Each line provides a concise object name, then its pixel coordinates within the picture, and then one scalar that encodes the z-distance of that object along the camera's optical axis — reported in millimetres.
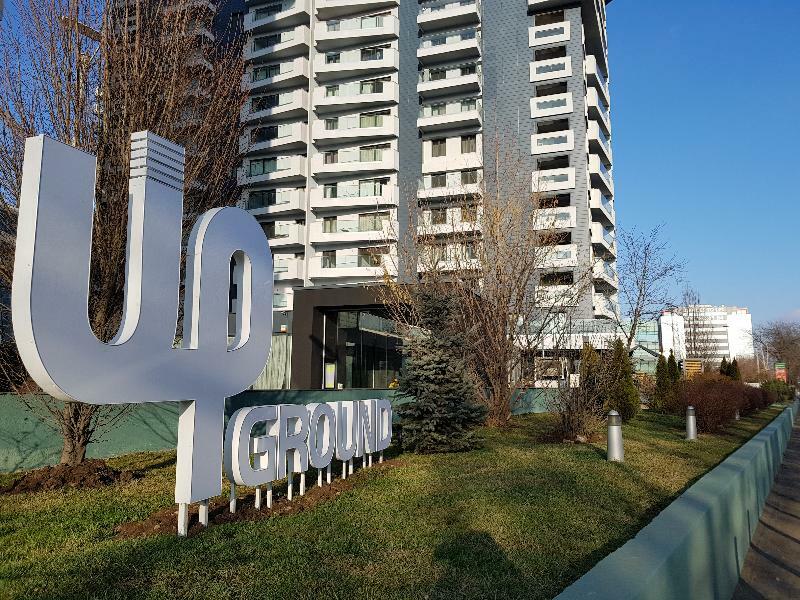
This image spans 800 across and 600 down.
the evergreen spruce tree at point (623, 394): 21016
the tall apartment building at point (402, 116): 39406
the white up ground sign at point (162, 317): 4535
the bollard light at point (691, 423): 15086
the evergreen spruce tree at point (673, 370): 28625
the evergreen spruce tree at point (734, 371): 37025
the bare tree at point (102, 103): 9938
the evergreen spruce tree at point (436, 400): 11586
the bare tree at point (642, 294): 33500
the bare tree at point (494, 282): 17562
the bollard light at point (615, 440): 10641
